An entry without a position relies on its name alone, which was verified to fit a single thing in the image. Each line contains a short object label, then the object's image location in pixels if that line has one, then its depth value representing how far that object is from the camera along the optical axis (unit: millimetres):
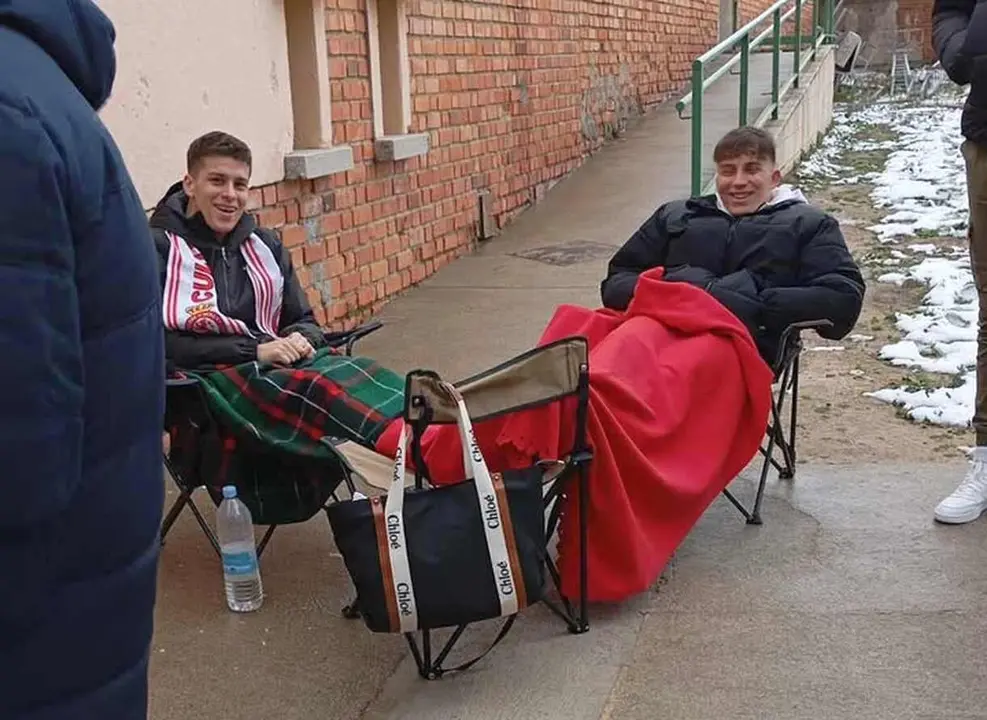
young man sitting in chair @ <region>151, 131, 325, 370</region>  3383
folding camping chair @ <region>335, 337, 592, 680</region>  2756
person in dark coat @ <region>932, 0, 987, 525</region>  3404
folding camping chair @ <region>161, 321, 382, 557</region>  3244
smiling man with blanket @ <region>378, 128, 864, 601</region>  2971
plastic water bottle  3189
